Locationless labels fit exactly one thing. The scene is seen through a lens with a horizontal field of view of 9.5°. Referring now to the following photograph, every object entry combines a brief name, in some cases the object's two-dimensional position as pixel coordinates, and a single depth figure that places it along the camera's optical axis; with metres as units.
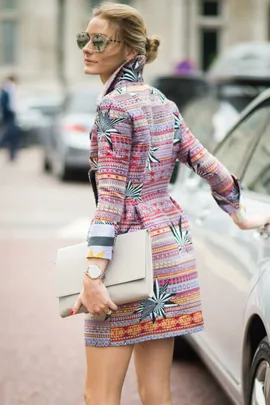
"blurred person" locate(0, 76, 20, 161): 37.26
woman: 5.13
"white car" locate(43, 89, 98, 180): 27.01
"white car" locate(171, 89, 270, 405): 6.04
